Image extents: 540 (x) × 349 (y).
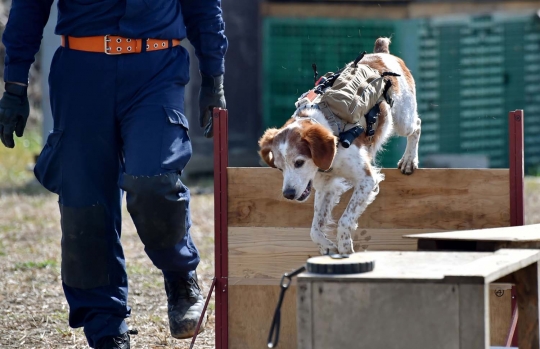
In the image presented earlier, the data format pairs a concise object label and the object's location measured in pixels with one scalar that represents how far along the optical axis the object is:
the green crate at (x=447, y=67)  25.91
